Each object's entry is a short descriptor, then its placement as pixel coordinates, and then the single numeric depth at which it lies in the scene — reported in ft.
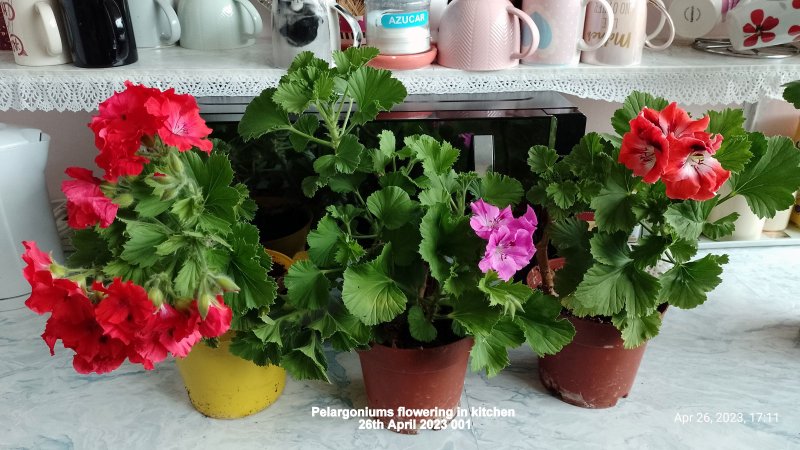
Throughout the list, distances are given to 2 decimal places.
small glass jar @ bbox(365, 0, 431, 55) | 2.98
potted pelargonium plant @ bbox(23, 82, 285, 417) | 1.74
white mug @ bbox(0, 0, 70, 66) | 2.98
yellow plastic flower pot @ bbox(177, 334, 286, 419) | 2.63
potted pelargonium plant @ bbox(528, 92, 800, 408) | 2.24
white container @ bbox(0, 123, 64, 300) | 3.29
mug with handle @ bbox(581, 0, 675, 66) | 3.05
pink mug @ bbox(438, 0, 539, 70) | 2.94
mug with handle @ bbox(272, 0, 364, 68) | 2.95
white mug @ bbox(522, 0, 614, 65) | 2.98
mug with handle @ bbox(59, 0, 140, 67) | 2.96
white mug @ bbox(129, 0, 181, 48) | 3.37
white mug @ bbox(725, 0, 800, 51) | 3.06
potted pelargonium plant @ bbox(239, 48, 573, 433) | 2.16
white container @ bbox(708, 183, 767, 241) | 3.91
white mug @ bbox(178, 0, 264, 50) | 3.37
